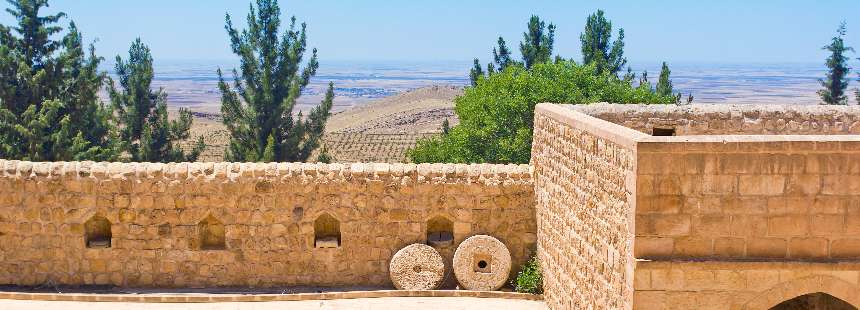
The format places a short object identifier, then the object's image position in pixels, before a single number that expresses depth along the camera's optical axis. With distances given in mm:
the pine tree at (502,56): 37062
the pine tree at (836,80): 44656
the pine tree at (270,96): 31375
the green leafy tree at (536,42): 35688
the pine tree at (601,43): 35406
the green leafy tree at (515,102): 23297
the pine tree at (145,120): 32844
